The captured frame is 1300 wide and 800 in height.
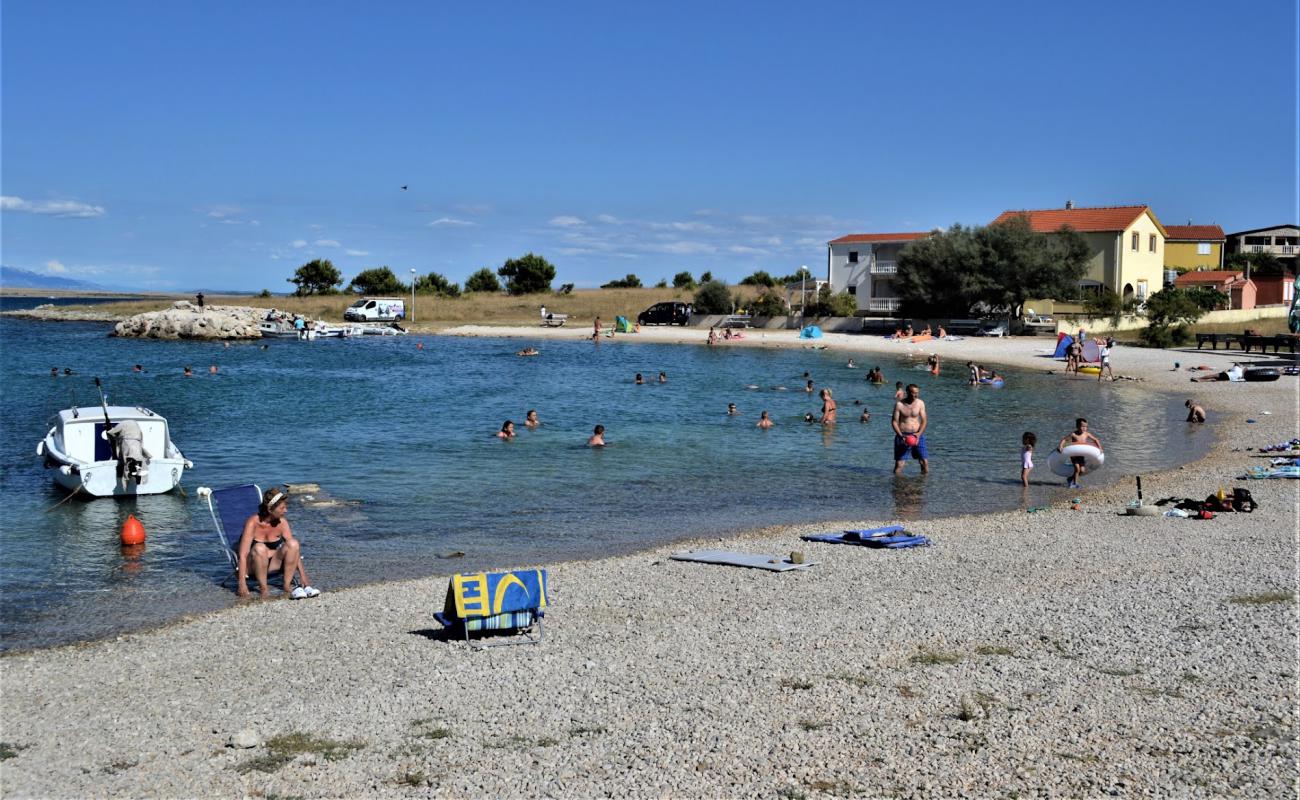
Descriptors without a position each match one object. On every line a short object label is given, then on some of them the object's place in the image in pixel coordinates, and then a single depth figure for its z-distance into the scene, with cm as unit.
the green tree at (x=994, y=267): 5772
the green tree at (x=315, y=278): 10588
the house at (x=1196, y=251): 8538
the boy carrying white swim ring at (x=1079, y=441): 1958
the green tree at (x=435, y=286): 10225
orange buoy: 1502
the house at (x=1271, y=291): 7112
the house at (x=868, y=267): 6925
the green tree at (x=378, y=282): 10356
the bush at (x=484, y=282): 10535
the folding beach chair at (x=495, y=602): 971
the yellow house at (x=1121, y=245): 6241
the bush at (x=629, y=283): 11406
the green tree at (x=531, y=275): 10188
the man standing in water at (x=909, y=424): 2011
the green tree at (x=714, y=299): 7688
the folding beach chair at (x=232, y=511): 1357
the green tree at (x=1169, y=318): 5025
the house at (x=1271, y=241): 10271
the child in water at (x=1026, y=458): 1936
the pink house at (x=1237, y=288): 6644
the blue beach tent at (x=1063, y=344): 4748
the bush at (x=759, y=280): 10938
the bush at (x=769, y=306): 7338
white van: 8043
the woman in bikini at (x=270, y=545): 1236
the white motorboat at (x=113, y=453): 1845
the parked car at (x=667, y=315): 7675
